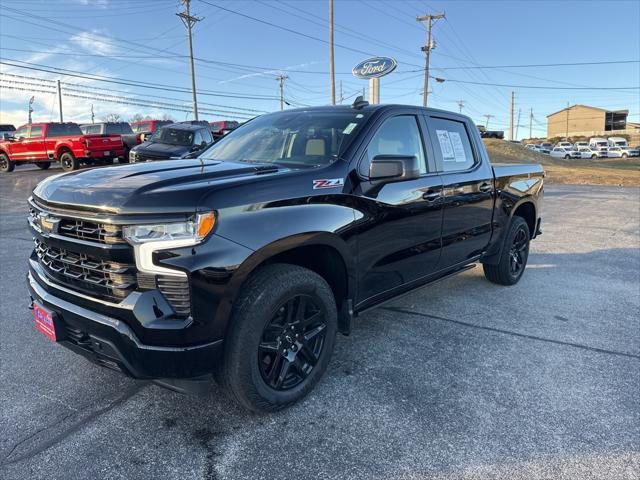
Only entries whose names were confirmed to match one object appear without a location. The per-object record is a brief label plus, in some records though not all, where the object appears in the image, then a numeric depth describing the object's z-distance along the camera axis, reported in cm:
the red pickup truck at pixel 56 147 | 1717
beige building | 8944
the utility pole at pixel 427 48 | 4238
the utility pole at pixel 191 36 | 3497
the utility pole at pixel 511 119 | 8031
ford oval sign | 1880
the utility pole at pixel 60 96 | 6172
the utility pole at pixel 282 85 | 6593
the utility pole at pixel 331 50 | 2616
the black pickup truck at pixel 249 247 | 227
